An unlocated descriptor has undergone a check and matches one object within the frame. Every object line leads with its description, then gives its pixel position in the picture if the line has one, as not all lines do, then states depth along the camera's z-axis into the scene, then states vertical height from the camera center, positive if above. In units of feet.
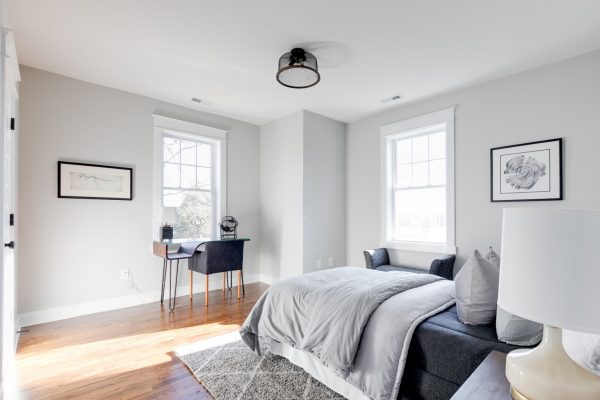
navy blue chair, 12.11 -2.30
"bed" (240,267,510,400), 4.95 -2.43
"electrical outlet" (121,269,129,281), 12.06 -2.88
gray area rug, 6.32 -3.96
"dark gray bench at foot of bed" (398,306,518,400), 4.64 -2.43
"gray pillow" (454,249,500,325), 5.24 -1.57
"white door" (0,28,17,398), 5.61 -0.37
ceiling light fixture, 9.05 +3.95
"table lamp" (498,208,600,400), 2.36 -0.71
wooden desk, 11.98 -2.04
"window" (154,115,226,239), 13.28 +1.13
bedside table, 3.15 -1.99
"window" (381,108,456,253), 12.53 +0.81
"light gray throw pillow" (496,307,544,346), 4.53 -1.93
